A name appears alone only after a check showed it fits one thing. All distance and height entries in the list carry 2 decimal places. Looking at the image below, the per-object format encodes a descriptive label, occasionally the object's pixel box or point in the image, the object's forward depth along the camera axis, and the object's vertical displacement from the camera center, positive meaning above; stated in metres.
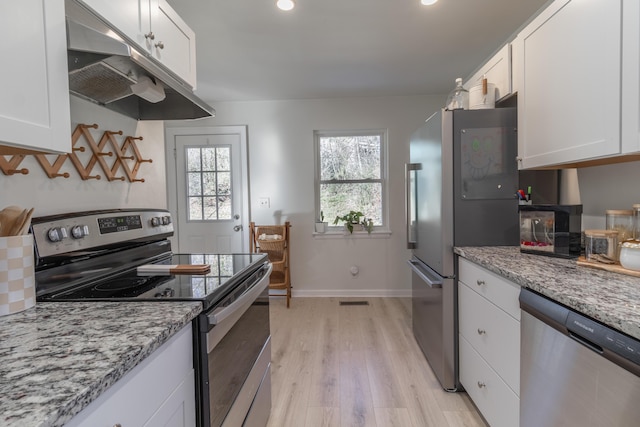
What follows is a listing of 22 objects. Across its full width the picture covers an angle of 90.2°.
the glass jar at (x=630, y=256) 1.12 -0.19
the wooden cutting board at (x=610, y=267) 1.12 -0.25
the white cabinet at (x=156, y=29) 1.10 +0.72
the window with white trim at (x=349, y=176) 3.68 +0.35
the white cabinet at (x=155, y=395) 0.55 -0.38
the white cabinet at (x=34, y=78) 0.71 +0.33
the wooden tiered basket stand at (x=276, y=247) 3.33 -0.42
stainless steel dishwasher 0.76 -0.47
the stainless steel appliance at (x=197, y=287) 0.91 -0.25
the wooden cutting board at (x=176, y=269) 1.20 -0.23
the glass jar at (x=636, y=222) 1.20 -0.08
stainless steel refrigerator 1.75 +0.07
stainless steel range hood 0.92 +0.48
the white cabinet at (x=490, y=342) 1.28 -0.63
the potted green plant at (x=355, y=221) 3.55 -0.17
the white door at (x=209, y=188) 3.65 +0.23
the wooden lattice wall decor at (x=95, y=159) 0.97 +0.21
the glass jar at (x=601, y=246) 1.24 -0.17
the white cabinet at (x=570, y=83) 1.11 +0.49
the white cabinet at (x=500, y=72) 1.76 +0.78
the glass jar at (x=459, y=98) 1.84 +0.62
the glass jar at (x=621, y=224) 1.24 -0.09
